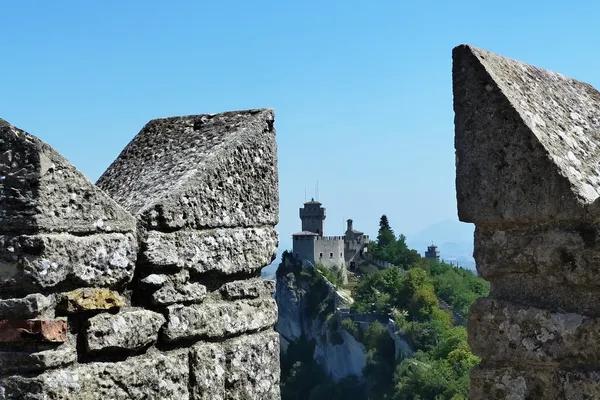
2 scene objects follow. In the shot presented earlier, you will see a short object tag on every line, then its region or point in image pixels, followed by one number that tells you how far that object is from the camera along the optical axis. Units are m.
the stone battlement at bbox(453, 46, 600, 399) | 2.89
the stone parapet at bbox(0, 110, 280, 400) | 2.42
